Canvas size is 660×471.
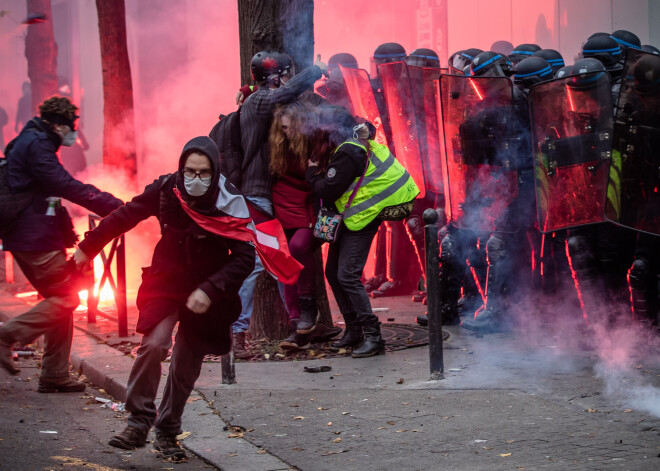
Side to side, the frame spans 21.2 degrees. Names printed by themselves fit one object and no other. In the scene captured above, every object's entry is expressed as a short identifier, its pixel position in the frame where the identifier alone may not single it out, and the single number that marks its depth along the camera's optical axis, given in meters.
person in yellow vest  12.06
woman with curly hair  12.39
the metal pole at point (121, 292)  14.55
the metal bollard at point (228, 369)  10.87
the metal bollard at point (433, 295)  10.58
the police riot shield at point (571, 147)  12.22
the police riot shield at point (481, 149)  13.25
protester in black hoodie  8.33
